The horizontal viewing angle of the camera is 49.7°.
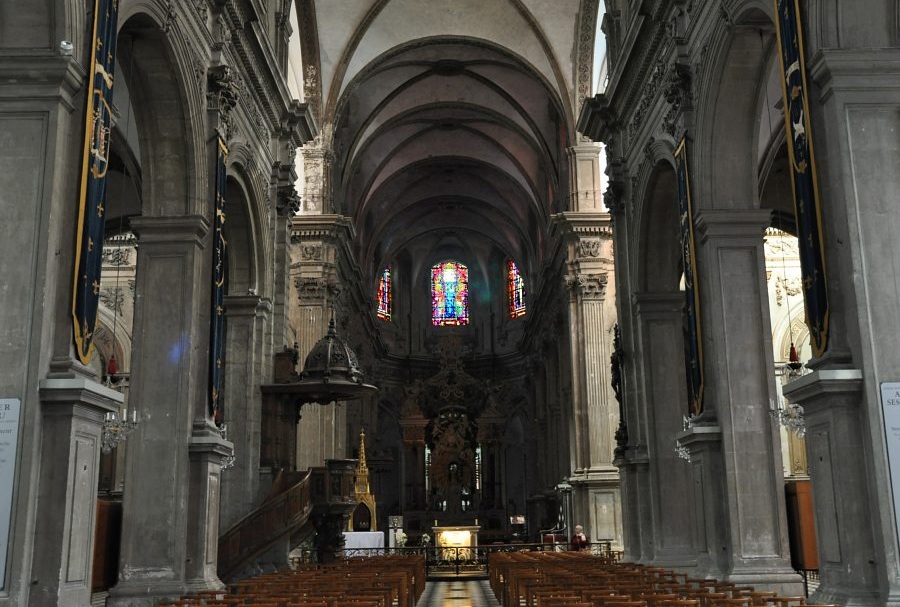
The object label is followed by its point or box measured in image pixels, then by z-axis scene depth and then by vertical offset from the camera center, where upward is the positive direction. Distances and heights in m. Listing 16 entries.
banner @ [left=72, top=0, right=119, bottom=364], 9.15 +3.37
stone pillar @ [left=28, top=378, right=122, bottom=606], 8.40 +0.39
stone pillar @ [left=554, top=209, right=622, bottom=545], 25.45 +4.05
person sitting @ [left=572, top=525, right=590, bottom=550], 22.41 -0.22
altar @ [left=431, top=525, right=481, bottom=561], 29.38 -0.15
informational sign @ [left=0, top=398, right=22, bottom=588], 8.14 +0.68
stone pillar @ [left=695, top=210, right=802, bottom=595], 12.65 +1.80
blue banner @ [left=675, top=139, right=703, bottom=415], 14.00 +3.47
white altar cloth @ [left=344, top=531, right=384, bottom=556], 26.73 -0.21
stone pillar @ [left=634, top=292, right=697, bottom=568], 16.83 +1.88
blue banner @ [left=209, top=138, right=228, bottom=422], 13.84 +3.35
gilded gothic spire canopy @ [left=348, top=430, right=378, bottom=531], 32.41 +0.94
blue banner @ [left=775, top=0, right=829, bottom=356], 9.25 +3.40
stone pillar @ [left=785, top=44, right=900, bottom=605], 8.58 +1.99
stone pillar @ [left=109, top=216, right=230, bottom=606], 12.27 +1.35
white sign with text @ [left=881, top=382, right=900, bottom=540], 8.41 +0.85
